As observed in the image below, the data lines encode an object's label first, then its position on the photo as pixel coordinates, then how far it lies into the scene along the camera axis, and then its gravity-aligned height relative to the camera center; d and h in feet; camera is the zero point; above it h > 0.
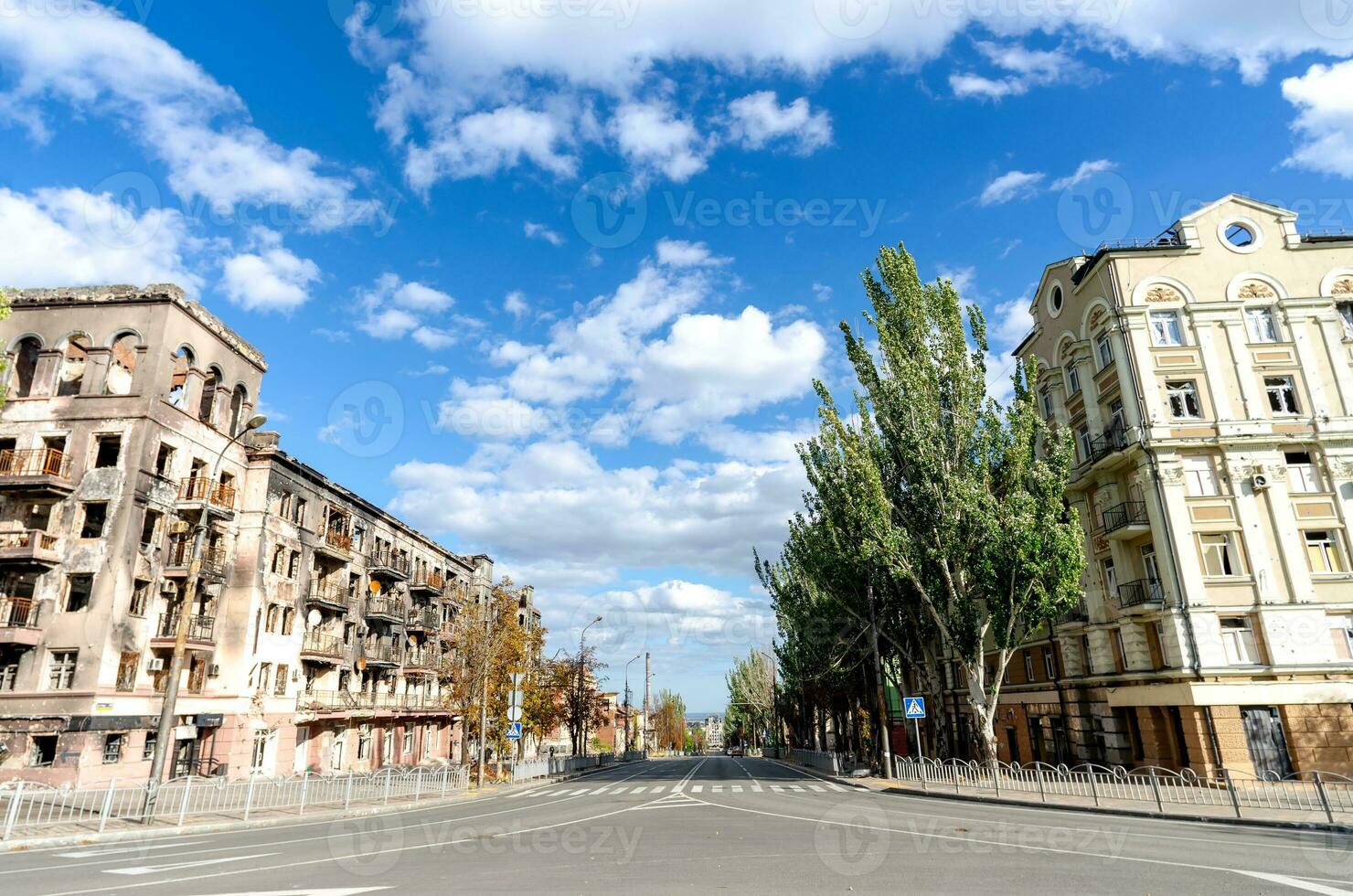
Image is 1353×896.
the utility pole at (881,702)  101.19 -2.53
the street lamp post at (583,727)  192.19 -9.68
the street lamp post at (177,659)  54.87 +2.77
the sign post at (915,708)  90.74 -2.88
